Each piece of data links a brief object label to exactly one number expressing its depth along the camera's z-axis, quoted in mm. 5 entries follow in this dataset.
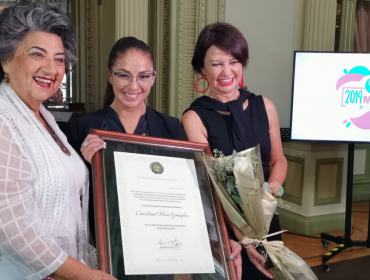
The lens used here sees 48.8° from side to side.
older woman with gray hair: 1039
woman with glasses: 1541
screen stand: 3735
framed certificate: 1209
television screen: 3682
